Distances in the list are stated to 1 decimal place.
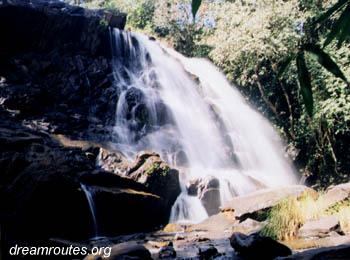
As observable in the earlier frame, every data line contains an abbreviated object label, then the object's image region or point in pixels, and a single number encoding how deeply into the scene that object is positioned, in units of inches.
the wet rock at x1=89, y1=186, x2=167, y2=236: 403.9
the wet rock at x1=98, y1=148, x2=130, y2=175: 484.3
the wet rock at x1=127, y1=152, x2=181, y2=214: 465.7
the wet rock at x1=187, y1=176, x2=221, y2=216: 497.0
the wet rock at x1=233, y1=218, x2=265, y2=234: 365.2
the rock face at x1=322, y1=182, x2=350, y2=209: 365.1
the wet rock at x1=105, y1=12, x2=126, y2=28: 836.4
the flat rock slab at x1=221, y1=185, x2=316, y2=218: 394.9
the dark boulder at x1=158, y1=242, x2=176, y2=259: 273.9
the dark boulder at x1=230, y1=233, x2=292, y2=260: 243.6
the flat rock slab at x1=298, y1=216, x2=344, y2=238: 311.6
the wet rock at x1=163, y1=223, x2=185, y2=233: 405.4
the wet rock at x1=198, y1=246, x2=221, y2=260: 264.1
